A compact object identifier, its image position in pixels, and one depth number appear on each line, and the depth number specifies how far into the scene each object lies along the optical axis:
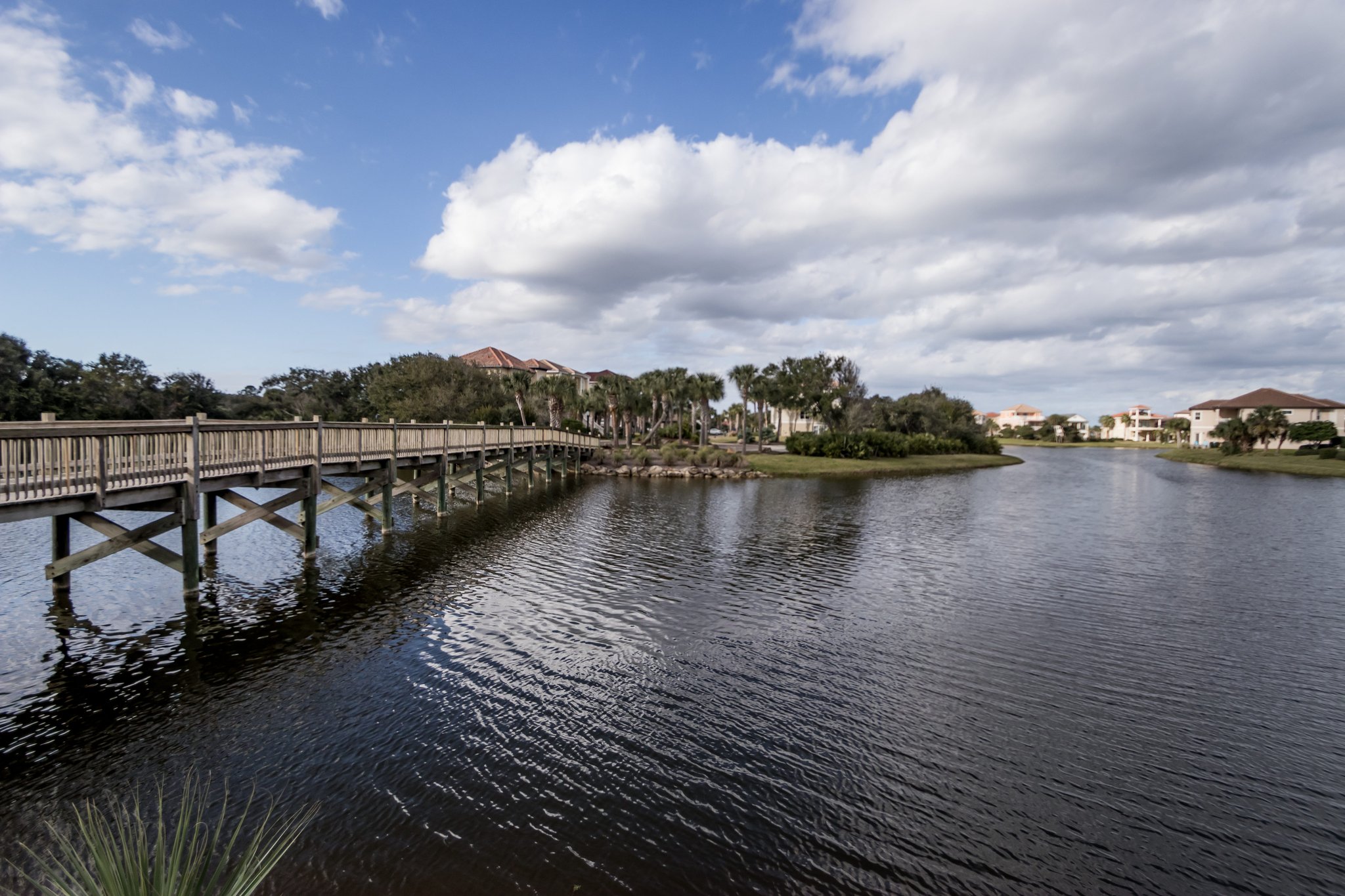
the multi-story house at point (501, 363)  101.19
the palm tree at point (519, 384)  76.25
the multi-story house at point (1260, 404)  102.31
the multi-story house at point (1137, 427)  169.62
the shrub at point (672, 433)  86.50
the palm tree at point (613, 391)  76.62
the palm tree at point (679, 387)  72.75
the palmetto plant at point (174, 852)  3.35
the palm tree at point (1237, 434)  85.69
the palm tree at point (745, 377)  73.44
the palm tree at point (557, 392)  74.62
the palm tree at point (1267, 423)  84.69
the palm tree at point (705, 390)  73.06
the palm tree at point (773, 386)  73.44
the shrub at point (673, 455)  60.72
